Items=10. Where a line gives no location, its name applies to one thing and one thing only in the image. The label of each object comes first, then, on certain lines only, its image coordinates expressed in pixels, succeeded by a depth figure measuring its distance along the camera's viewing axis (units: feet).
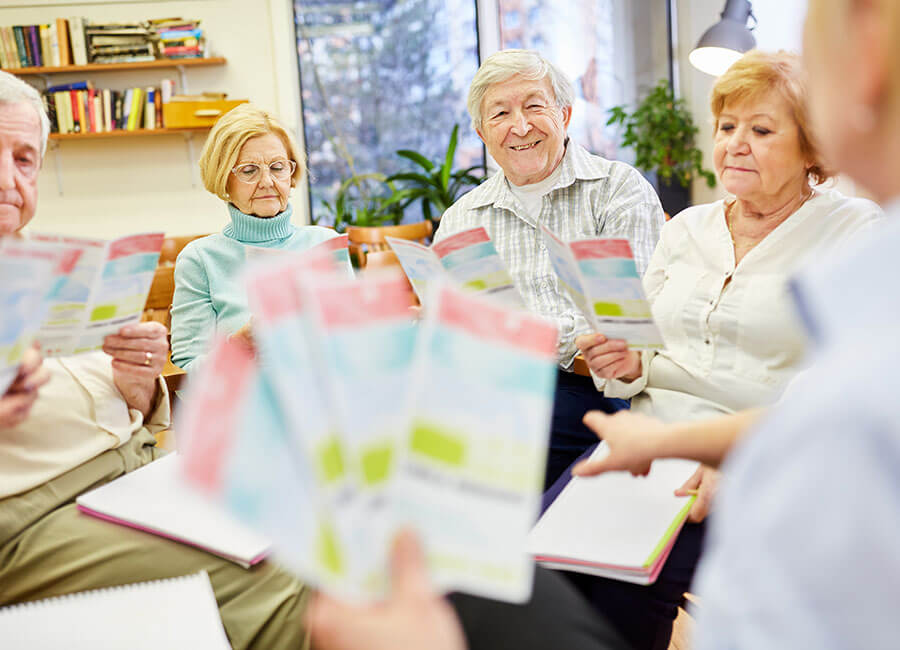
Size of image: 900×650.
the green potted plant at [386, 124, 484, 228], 15.94
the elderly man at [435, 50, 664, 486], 6.66
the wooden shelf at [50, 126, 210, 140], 15.07
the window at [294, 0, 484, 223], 16.90
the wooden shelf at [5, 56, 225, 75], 14.80
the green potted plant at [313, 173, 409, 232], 15.76
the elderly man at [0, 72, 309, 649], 3.80
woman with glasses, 6.74
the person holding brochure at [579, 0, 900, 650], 1.36
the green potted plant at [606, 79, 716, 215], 15.44
